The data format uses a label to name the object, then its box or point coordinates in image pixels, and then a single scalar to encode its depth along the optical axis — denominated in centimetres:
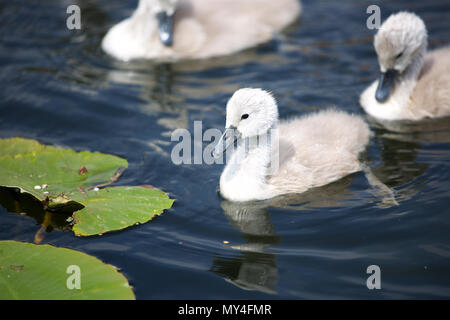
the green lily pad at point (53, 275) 338
